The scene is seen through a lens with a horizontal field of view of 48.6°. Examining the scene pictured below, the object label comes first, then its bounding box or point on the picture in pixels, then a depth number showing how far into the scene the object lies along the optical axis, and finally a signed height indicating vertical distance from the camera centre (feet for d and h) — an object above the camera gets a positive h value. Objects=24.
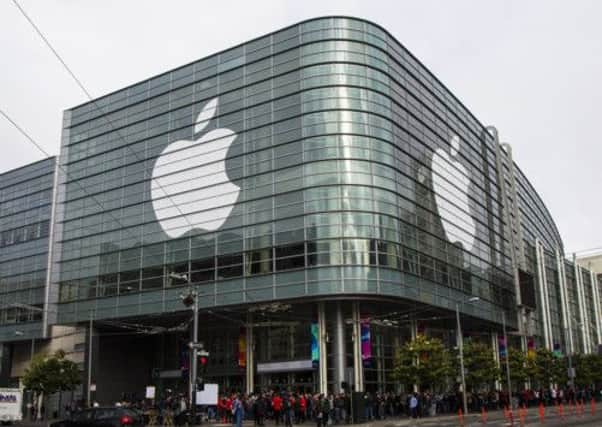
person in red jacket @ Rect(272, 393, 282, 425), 126.00 -4.92
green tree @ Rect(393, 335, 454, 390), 157.38 +2.54
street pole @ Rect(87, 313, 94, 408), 199.92 +5.67
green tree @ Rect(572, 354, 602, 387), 254.47 +0.65
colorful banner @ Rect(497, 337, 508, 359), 212.91 +7.83
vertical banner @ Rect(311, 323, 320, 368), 171.01 +8.03
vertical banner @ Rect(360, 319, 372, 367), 168.96 +8.66
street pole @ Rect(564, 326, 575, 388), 227.20 -0.60
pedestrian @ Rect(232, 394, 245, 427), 103.53 -5.03
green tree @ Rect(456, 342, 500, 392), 177.17 +2.33
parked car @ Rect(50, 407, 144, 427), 84.48 -4.26
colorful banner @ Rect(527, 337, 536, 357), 249.14 +10.86
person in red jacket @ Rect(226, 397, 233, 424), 146.80 -6.56
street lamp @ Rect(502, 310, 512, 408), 179.30 +3.92
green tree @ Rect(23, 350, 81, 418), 193.36 +2.76
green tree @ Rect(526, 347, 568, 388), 212.84 +1.28
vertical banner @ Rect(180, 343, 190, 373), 200.50 +7.75
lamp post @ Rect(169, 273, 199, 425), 102.99 +5.68
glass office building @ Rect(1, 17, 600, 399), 171.01 +45.42
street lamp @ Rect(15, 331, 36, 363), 226.67 +15.33
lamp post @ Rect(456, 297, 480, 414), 151.54 +0.82
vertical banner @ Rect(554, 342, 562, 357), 249.88 +8.14
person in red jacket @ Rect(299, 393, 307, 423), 138.31 -6.02
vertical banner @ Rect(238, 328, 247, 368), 187.01 +8.50
